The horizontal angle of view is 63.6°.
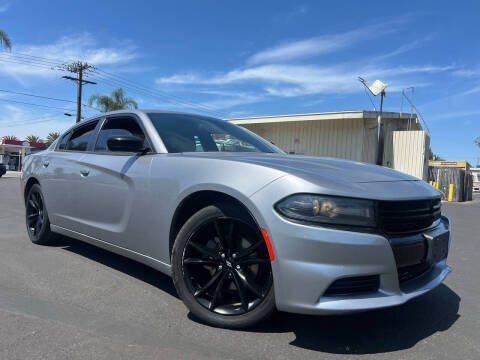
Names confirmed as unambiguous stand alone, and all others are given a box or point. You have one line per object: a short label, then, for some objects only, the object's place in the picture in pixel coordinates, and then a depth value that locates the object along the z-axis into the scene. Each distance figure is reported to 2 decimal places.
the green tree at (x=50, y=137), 65.57
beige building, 17.55
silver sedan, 2.05
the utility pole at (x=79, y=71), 34.22
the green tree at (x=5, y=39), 19.82
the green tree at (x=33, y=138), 73.32
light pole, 16.72
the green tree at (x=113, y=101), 33.25
